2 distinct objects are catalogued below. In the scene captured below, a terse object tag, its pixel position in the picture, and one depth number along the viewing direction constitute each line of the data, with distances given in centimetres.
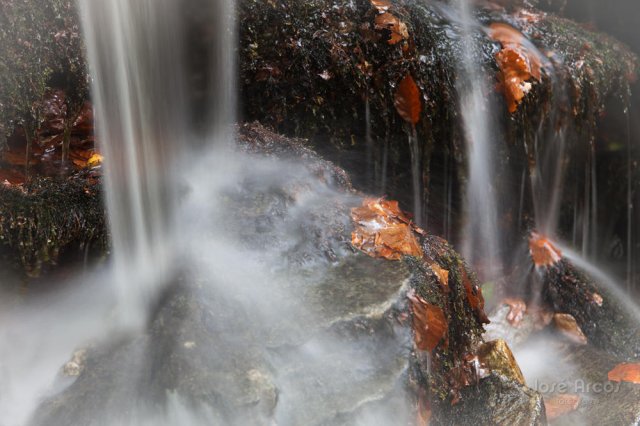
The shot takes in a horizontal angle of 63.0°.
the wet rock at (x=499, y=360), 325
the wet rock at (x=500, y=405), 294
